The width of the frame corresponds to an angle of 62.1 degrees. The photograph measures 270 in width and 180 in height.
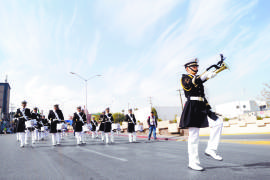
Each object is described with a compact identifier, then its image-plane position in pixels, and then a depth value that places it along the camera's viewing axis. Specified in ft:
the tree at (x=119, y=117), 417.24
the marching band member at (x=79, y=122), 41.22
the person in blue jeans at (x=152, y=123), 52.54
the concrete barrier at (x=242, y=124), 64.90
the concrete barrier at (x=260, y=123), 59.67
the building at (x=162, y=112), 364.99
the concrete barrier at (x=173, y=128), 61.58
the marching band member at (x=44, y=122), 63.77
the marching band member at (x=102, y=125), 47.40
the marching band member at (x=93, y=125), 68.28
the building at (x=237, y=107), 331.16
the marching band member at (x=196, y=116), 14.83
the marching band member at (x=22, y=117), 39.01
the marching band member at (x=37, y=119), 49.01
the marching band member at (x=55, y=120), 40.22
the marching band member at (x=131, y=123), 46.91
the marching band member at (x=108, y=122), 45.76
